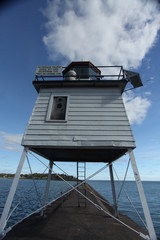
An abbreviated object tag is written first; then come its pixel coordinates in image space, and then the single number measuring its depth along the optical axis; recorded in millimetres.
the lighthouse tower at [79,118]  5641
